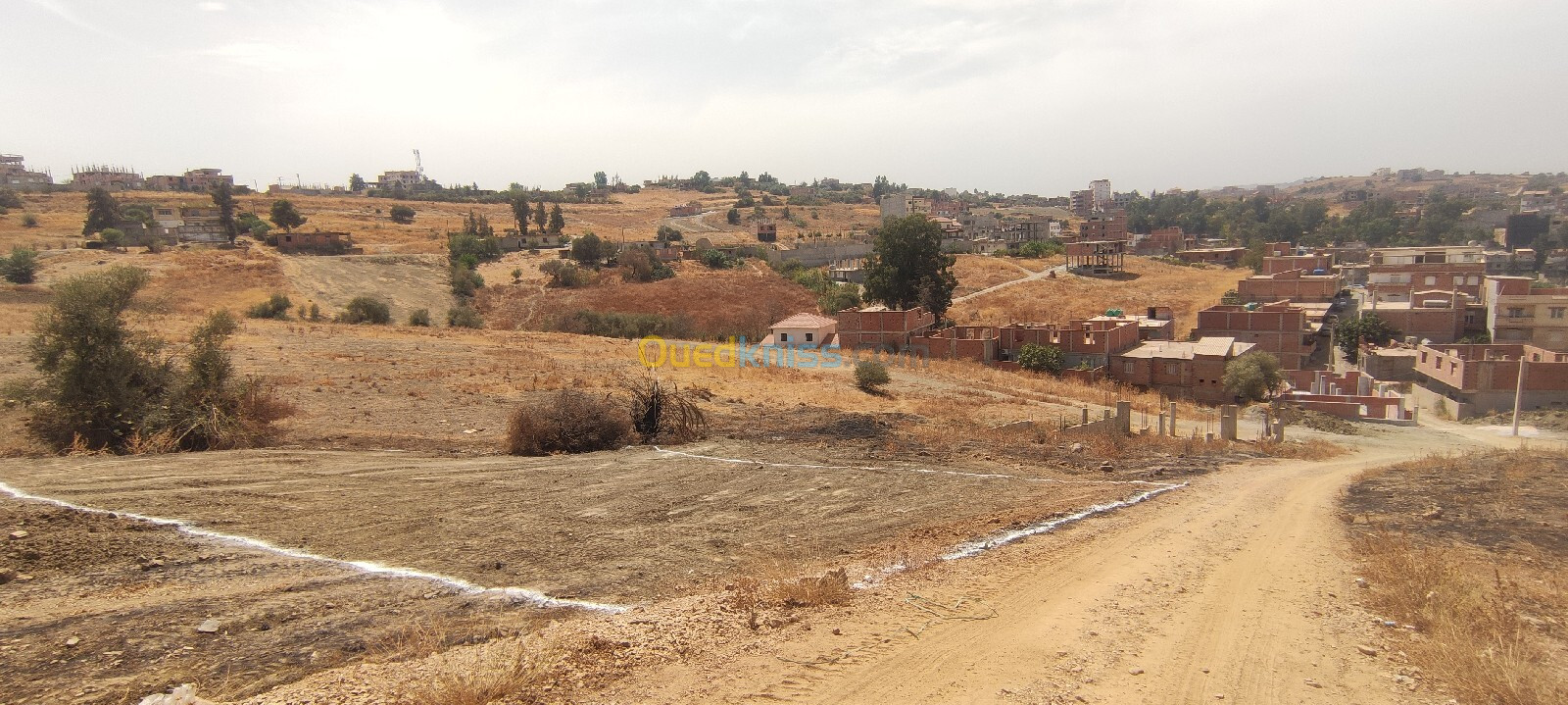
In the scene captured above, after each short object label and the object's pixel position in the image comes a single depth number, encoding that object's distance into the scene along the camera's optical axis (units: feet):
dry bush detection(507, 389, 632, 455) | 44.70
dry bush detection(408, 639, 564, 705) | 15.58
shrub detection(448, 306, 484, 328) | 143.33
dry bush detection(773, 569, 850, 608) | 21.72
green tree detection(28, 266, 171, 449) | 41.24
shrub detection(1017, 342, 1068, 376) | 115.34
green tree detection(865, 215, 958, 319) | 157.89
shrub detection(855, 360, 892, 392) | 86.74
